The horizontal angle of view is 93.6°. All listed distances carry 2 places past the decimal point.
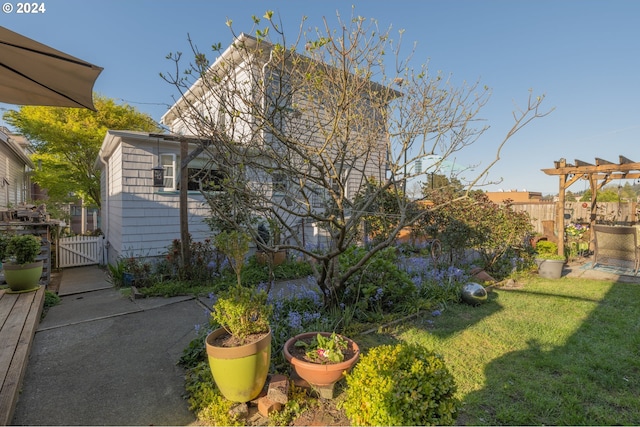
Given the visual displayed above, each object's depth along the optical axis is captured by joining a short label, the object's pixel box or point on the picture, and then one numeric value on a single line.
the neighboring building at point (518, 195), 29.01
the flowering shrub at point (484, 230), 6.84
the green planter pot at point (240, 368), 2.32
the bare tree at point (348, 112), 2.96
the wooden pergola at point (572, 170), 8.05
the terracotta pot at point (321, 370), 2.44
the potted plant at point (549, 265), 6.64
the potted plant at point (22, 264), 5.05
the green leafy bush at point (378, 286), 4.40
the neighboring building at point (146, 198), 7.16
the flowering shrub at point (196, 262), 6.23
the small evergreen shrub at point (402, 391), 1.80
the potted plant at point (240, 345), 2.34
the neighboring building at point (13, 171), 11.38
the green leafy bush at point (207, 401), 2.31
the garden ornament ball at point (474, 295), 4.89
